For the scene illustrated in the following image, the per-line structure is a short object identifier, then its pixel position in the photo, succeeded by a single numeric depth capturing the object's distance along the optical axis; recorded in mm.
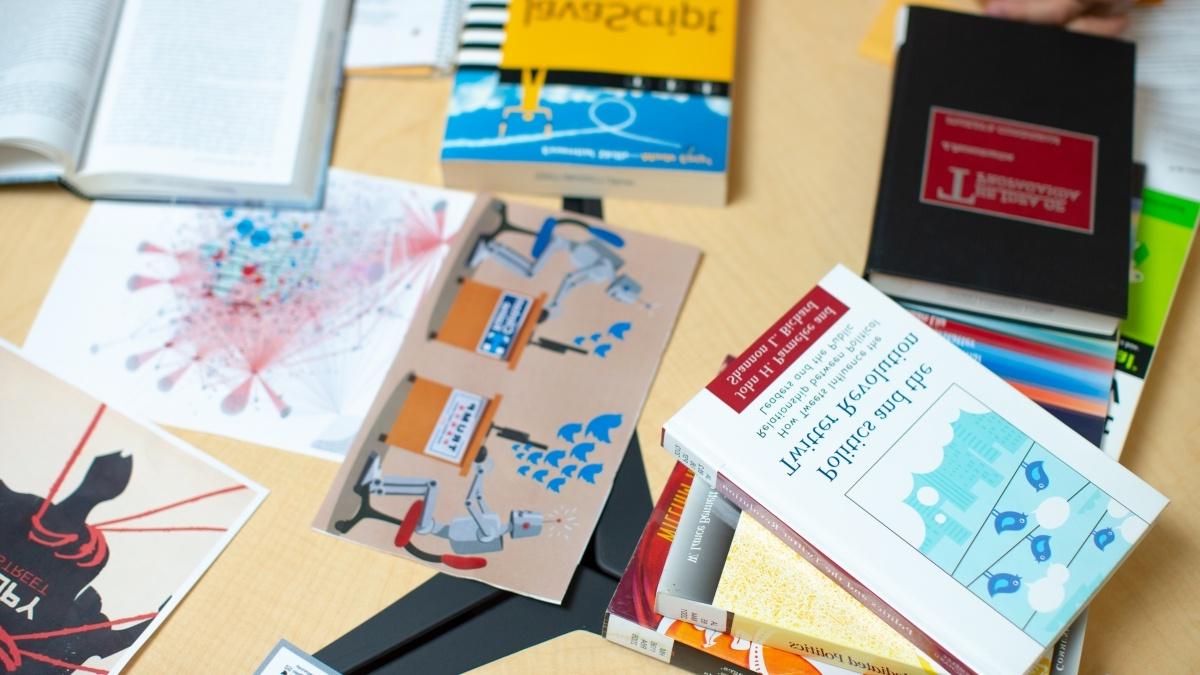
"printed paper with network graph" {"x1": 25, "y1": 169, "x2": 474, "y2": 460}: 769
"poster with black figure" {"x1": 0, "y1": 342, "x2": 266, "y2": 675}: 674
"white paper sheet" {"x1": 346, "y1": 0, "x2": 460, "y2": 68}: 935
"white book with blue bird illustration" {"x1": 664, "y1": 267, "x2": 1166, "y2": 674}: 589
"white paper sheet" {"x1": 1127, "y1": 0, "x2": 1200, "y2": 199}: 842
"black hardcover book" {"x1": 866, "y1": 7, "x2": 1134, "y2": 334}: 755
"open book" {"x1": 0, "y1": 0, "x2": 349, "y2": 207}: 837
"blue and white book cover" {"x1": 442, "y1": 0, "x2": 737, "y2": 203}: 843
